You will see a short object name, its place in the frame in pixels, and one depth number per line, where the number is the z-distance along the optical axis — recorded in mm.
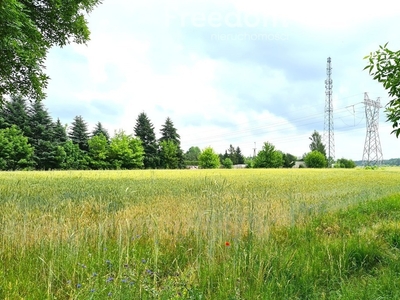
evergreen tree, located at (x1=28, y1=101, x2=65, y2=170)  49094
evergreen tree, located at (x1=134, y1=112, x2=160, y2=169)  64731
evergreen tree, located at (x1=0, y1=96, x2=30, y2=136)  48375
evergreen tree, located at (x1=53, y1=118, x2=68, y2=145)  51969
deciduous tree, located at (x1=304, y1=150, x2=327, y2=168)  72062
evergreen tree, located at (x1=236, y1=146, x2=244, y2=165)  100625
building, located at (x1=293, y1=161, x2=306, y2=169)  75875
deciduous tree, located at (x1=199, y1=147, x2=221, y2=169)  76125
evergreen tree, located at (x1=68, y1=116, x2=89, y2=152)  57250
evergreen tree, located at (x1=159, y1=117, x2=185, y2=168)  68312
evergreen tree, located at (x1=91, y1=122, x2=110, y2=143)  62000
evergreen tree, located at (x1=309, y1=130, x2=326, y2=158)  93925
